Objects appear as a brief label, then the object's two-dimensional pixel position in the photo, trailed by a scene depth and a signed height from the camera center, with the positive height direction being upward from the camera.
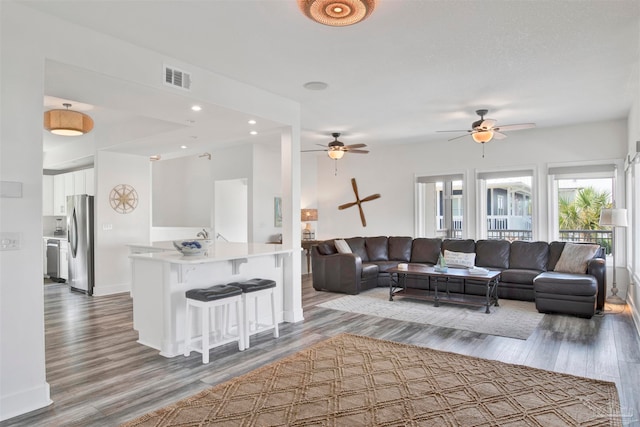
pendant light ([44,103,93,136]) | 5.03 +1.19
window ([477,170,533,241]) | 7.24 +0.13
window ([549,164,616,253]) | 6.54 +0.16
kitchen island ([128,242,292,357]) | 3.84 -0.68
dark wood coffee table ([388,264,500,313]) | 5.42 -1.15
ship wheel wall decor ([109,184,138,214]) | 6.96 +0.31
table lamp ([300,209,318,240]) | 8.92 -0.12
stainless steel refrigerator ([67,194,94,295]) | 6.68 -0.47
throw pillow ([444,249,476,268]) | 6.44 -0.76
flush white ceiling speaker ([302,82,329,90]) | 4.44 +1.43
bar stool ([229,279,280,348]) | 3.99 -0.89
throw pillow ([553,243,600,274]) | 5.75 -0.68
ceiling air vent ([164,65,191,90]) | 3.63 +1.26
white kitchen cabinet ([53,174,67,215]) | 8.50 +0.46
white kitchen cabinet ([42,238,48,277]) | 8.47 -0.81
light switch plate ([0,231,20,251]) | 2.63 -0.16
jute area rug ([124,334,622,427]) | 2.56 -1.31
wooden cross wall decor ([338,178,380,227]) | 9.04 +0.25
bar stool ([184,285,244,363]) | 3.65 -0.91
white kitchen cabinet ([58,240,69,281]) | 7.97 -0.91
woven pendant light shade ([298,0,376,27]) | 2.52 +1.30
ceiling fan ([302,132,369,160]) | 7.06 +1.13
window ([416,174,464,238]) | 8.05 +0.13
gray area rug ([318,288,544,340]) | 4.62 -1.33
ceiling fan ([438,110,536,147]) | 5.60 +1.16
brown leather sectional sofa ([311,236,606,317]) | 5.13 -0.89
